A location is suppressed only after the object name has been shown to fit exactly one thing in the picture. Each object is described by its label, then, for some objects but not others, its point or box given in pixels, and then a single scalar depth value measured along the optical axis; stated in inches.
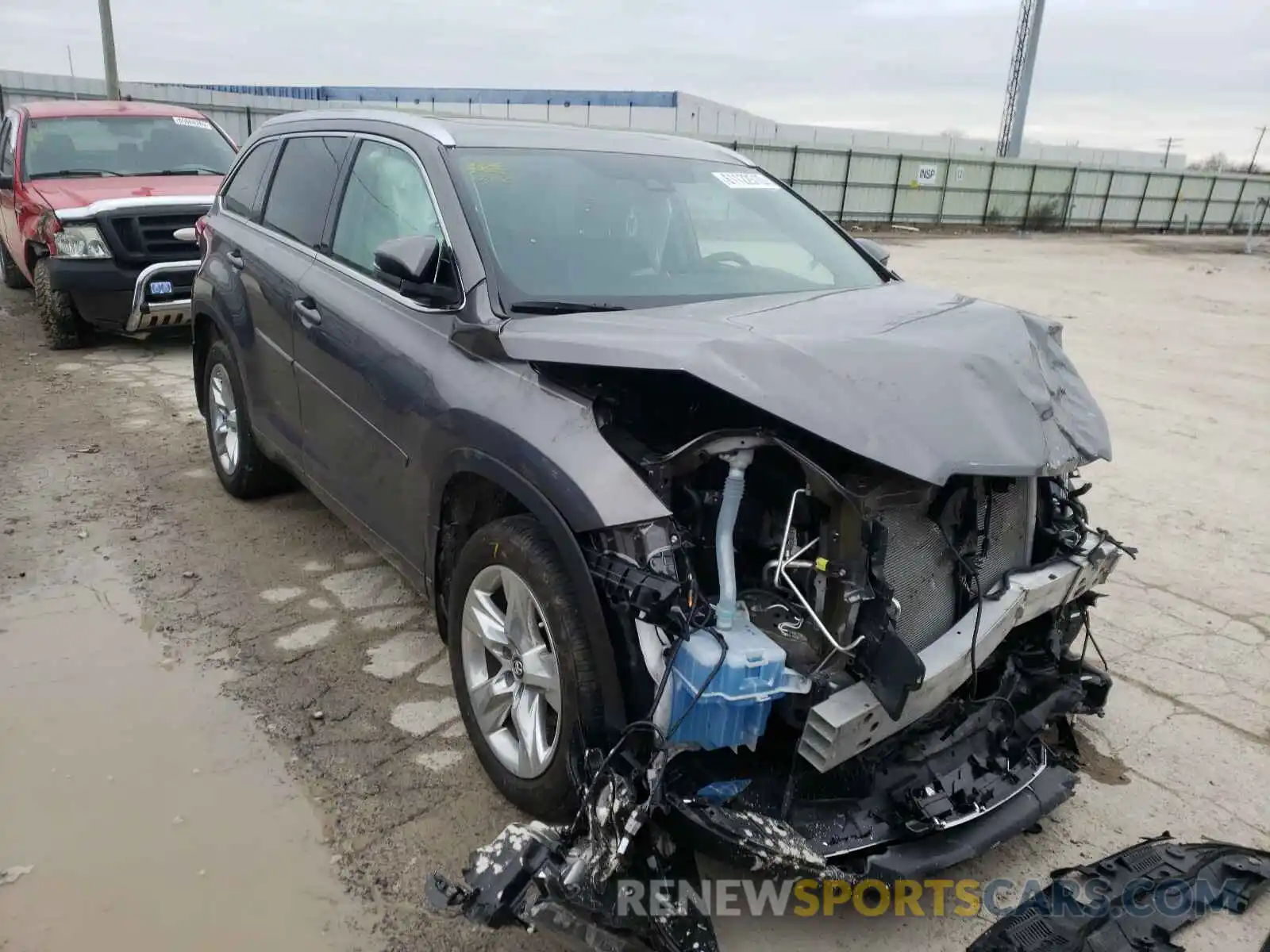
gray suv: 83.7
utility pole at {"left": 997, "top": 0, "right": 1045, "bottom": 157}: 1277.1
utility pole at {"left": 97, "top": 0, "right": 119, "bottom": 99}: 652.1
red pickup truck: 302.0
